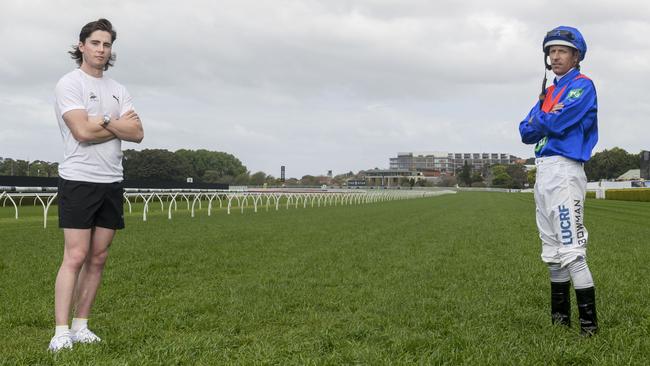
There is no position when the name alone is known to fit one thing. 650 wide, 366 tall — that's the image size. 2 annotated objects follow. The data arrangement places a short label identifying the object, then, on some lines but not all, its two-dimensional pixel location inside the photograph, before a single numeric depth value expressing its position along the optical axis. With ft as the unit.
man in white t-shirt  9.99
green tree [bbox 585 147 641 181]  352.08
